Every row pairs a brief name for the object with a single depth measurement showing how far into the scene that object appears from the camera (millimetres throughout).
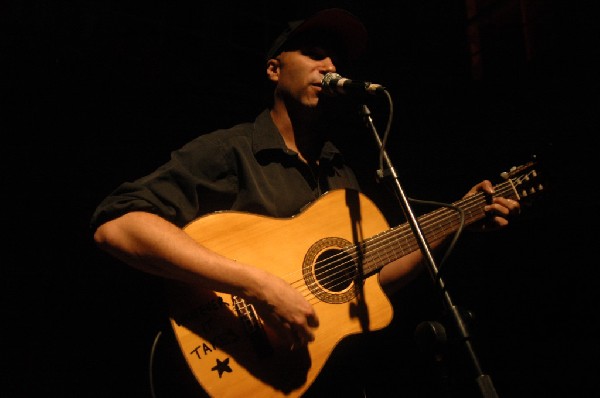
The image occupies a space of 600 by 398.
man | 1477
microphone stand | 1147
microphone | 1594
